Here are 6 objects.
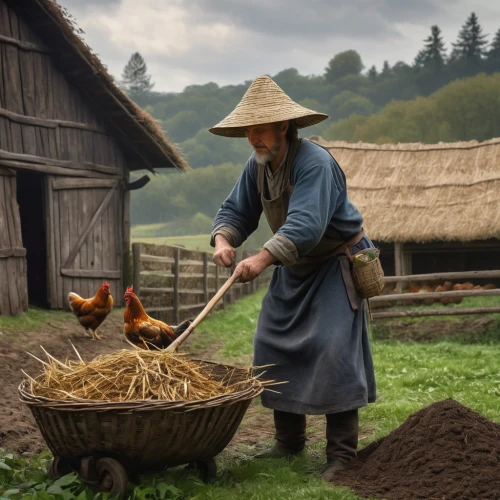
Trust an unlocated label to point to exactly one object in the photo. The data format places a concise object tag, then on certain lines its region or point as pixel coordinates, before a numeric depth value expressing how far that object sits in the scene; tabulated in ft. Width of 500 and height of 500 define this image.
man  12.96
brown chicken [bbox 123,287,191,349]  19.65
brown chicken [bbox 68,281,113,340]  30.55
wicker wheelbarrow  10.68
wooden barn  33.76
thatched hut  42.88
